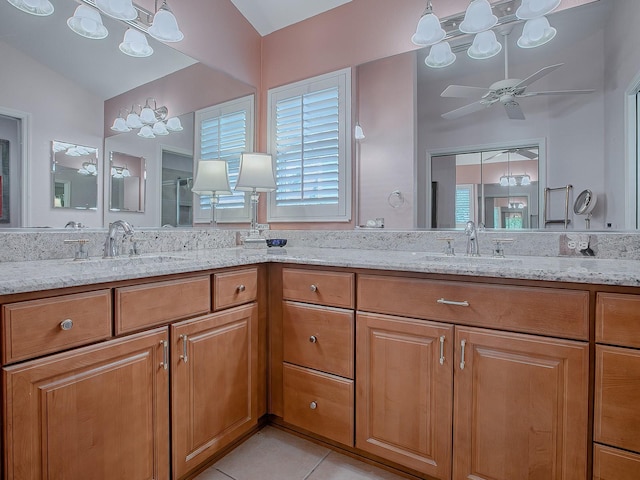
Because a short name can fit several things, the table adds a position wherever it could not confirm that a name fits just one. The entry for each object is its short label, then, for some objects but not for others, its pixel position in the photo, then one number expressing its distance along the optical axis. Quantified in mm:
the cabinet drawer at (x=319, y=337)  1479
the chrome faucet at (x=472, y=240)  1677
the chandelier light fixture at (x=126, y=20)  1484
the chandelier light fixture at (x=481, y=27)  1632
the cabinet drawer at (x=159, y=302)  1101
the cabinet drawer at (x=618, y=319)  975
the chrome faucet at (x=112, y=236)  1545
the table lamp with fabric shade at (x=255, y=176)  2246
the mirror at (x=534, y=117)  1496
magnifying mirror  1548
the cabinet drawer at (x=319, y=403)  1483
